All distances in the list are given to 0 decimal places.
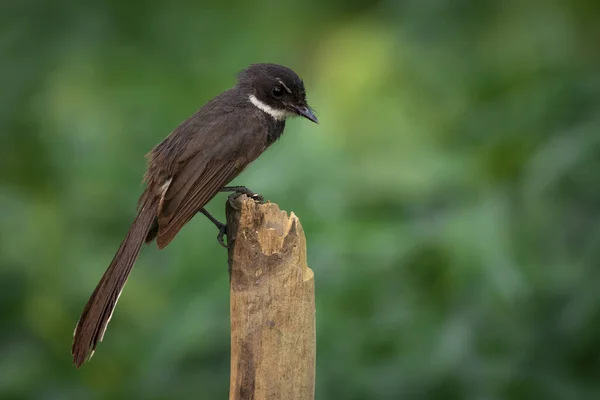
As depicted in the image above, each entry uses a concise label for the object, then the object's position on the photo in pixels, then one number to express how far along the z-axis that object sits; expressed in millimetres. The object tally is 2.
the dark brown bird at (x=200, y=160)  8556
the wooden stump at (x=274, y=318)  7590
